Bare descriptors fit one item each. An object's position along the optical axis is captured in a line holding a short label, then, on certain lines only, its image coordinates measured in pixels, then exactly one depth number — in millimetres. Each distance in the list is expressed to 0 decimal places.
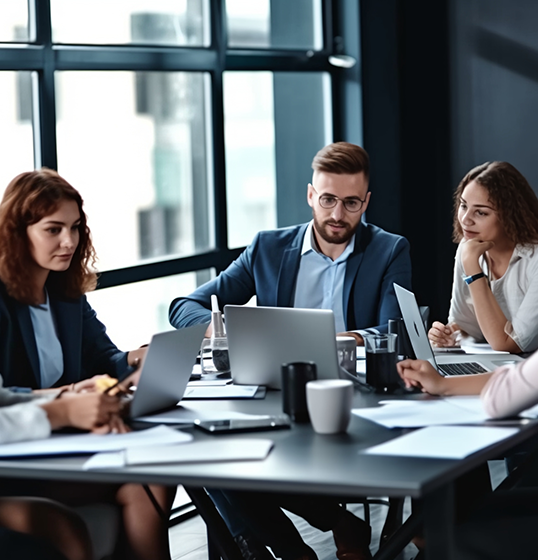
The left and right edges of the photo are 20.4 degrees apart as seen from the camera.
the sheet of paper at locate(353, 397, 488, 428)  2606
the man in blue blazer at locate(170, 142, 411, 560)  3613
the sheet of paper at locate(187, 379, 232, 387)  3024
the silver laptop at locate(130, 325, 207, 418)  2683
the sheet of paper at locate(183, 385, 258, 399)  2888
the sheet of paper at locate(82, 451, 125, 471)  2417
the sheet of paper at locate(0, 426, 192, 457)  2504
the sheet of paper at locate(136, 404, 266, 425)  2693
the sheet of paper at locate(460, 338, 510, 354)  3342
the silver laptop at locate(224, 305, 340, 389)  2810
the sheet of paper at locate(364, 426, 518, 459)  2417
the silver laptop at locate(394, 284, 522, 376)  2952
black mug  2665
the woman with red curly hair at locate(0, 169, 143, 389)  3000
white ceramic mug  2563
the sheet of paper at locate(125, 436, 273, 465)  2432
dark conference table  2307
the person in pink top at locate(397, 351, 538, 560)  2562
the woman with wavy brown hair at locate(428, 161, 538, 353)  3464
